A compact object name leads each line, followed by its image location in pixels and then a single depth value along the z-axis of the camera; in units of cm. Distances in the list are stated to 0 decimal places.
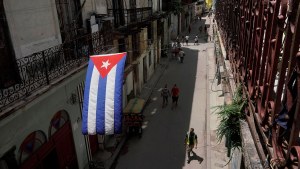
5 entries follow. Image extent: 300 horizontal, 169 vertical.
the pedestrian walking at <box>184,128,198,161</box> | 1202
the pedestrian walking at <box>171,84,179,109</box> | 1745
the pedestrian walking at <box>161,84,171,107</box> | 1795
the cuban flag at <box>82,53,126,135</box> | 727
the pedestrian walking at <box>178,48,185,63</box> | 2911
